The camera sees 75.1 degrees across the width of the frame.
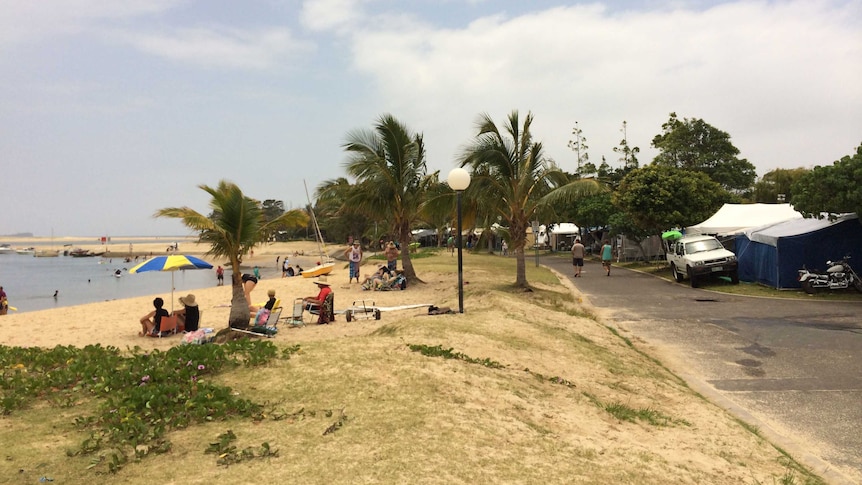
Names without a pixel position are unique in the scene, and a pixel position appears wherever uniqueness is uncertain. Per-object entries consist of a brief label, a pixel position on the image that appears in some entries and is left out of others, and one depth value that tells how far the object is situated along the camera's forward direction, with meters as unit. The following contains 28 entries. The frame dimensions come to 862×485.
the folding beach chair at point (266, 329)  10.62
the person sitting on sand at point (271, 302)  12.00
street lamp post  12.01
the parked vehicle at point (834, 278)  17.11
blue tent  18.31
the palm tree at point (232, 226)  11.07
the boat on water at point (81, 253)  108.97
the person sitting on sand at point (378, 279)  20.03
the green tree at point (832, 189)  15.71
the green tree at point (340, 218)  22.29
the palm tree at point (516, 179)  16.72
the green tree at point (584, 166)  57.59
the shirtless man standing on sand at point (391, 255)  21.27
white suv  20.05
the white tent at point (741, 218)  24.11
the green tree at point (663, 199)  26.78
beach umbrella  12.77
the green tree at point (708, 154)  52.62
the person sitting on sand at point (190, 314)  12.05
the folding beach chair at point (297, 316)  12.39
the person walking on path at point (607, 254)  25.91
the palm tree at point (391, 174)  19.75
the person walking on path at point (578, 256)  25.34
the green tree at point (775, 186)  46.30
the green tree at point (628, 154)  56.44
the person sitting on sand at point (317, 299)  12.90
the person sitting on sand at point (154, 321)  12.17
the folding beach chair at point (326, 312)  12.62
